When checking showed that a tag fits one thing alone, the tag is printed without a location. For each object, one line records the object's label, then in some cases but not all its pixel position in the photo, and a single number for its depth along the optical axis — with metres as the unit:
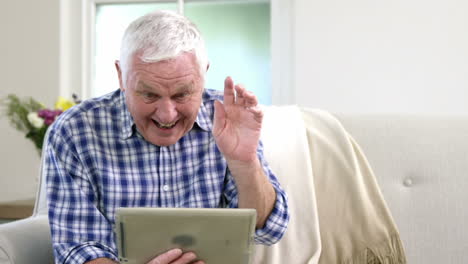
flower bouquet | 2.55
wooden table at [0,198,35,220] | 2.32
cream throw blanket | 1.59
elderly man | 1.28
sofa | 1.67
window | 2.97
